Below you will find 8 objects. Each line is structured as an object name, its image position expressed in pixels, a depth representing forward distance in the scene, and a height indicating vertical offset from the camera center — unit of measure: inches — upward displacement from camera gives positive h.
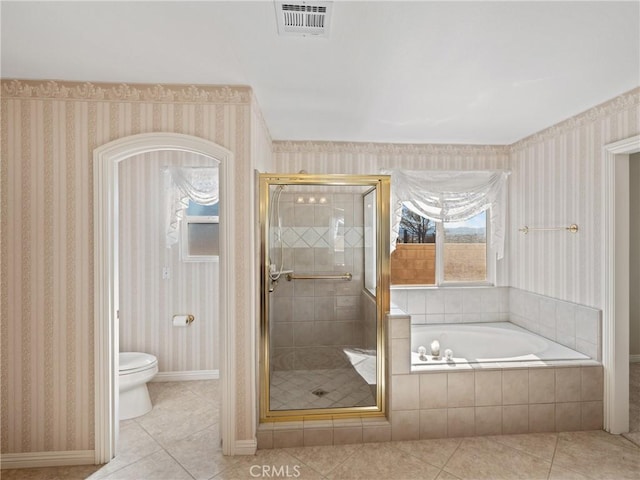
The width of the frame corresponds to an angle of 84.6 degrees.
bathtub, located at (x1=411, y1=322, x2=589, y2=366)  129.8 -38.0
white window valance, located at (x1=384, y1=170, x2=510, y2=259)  142.8 +18.6
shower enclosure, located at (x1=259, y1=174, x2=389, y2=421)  99.3 -15.7
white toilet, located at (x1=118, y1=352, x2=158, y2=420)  108.1 -45.5
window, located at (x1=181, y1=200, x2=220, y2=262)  139.5 +4.3
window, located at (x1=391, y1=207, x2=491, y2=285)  148.9 -5.0
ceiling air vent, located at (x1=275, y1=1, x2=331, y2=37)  59.1 +39.5
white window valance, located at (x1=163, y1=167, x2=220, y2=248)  135.0 +20.3
